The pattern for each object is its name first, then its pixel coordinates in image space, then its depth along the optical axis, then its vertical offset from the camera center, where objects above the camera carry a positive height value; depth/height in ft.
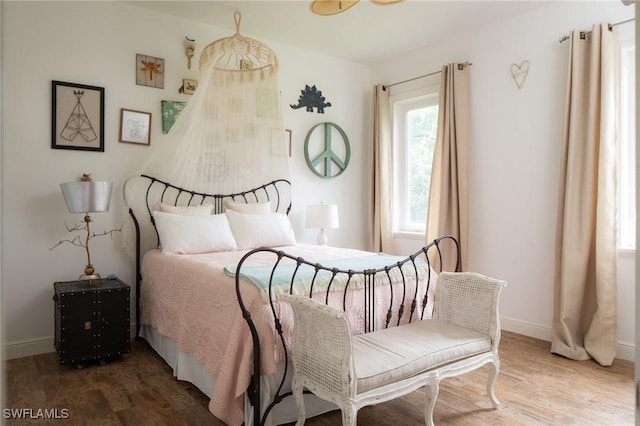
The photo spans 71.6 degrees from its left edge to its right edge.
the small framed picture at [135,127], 11.82 +2.21
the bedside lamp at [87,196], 9.91 +0.27
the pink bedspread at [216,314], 6.85 -1.94
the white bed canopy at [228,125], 11.48 +2.26
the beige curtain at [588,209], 10.32 +0.09
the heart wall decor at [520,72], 12.33 +3.94
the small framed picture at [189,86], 12.80 +3.58
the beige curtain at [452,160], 13.46 +1.58
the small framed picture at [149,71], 12.09 +3.79
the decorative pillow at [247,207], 12.88 +0.07
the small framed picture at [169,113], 12.46 +2.69
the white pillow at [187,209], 11.75 -0.01
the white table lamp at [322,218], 14.32 -0.25
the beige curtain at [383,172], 16.20 +1.43
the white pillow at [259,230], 12.07 -0.57
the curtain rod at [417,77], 13.71 +4.59
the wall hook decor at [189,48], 12.73 +4.64
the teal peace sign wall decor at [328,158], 15.62 +1.91
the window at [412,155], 15.53 +2.04
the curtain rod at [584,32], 10.32 +4.45
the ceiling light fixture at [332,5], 8.23 +3.88
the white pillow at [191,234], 10.93 -0.63
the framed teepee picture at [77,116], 10.85 +2.30
